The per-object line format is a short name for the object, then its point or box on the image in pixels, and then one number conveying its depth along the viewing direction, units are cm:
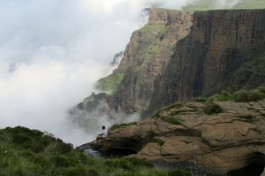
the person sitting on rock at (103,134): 3069
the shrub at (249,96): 3103
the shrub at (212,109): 2812
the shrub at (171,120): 2756
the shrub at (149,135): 2721
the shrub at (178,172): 1752
